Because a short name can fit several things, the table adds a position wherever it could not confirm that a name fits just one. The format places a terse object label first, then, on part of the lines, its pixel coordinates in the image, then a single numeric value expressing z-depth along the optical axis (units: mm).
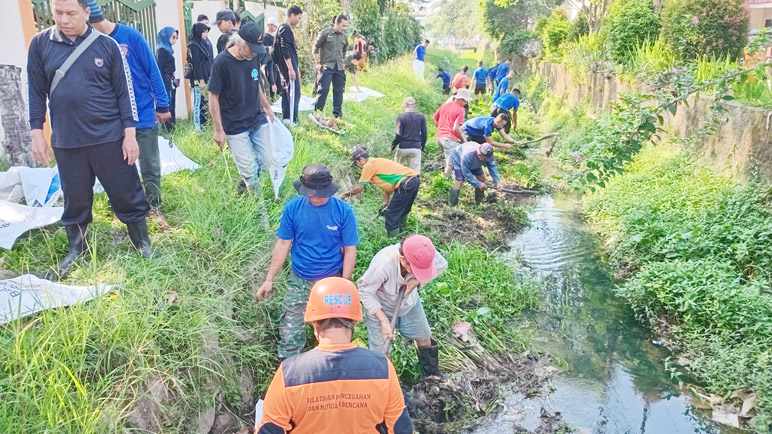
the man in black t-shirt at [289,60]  8164
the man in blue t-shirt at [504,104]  10648
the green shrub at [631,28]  12109
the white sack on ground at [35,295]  3244
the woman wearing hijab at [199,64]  8102
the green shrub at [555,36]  20070
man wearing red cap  3631
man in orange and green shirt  6617
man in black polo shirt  3605
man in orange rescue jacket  2330
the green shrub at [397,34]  23172
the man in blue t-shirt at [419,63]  19781
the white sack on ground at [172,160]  6168
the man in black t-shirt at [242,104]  5137
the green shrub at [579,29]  18942
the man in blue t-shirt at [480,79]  19594
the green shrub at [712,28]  9602
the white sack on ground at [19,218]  4164
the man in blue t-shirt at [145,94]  4469
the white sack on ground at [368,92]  13406
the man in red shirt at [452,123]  9359
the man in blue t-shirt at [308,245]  4027
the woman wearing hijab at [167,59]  7613
